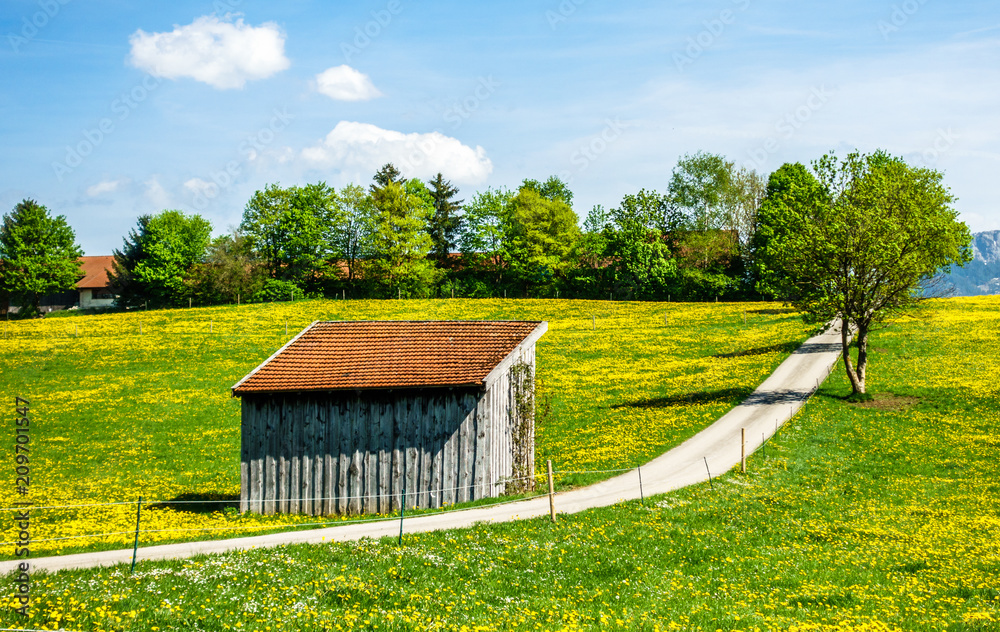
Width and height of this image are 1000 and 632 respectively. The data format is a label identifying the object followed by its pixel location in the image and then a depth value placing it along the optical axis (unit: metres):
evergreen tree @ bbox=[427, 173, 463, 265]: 99.75
